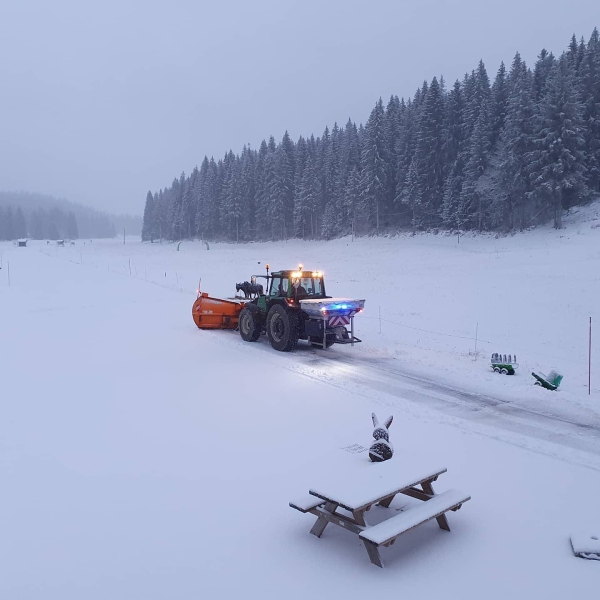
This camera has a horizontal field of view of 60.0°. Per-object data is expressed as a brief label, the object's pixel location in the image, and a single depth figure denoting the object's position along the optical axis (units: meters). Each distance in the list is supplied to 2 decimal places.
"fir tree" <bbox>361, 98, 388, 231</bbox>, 59.09
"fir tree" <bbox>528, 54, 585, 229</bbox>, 40.47
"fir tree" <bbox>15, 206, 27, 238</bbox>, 169.38
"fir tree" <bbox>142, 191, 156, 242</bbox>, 137.88
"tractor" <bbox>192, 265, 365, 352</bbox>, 14.09
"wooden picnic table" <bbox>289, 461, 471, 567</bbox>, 4.62
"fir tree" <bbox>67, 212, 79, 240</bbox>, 196.50
